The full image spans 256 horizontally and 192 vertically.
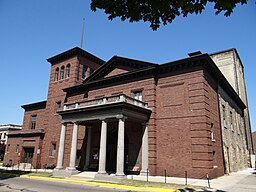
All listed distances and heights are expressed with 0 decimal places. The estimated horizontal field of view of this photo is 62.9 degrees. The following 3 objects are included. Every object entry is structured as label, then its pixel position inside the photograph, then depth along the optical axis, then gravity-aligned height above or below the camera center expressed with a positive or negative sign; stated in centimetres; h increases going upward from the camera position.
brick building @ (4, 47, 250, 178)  1869 +273
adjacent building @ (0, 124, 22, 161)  5703 +444
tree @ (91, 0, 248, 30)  582 +385
